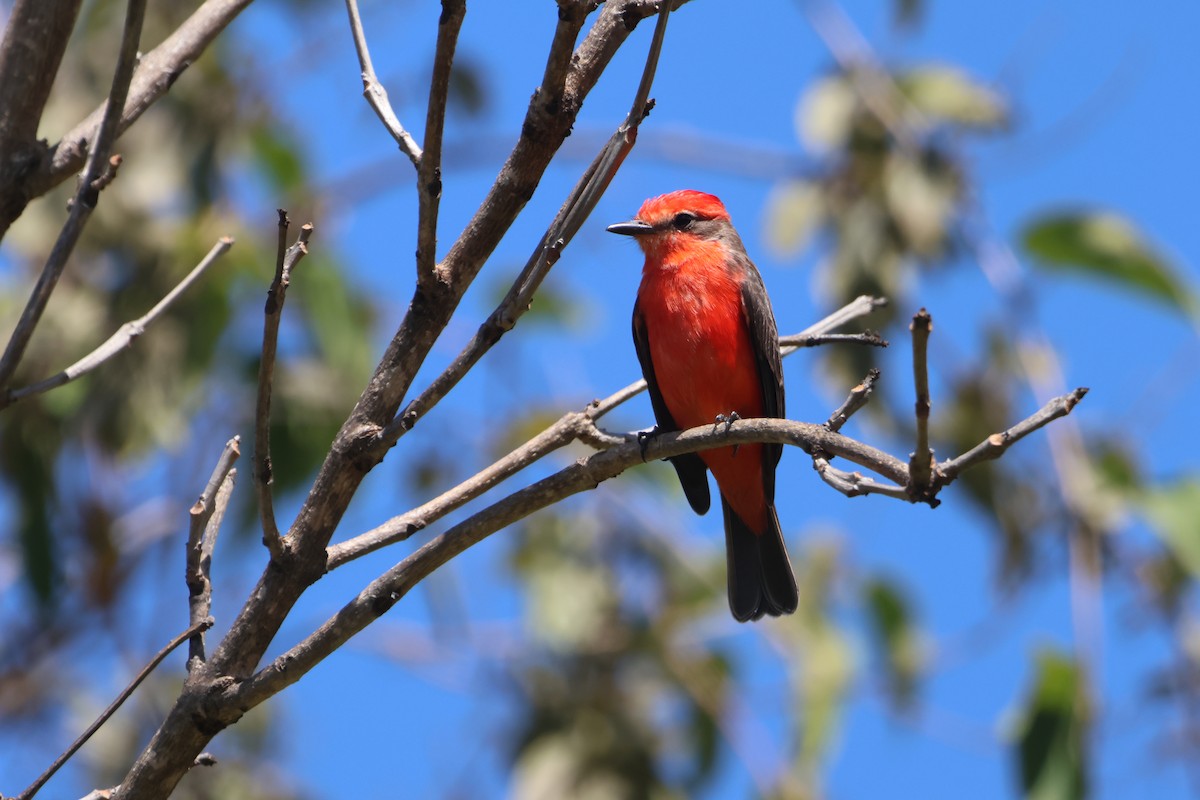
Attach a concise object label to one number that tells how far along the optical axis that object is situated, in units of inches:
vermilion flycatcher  421.7
